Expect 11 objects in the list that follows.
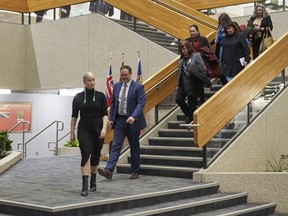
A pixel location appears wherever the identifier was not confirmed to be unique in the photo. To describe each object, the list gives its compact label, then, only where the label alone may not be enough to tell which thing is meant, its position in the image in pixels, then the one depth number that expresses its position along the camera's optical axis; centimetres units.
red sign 1802
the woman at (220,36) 975
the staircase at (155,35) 1289
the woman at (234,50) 964
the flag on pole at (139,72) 1251
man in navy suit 845
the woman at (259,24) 1053
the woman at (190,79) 916
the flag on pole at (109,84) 1261
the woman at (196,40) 991
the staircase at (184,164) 732
